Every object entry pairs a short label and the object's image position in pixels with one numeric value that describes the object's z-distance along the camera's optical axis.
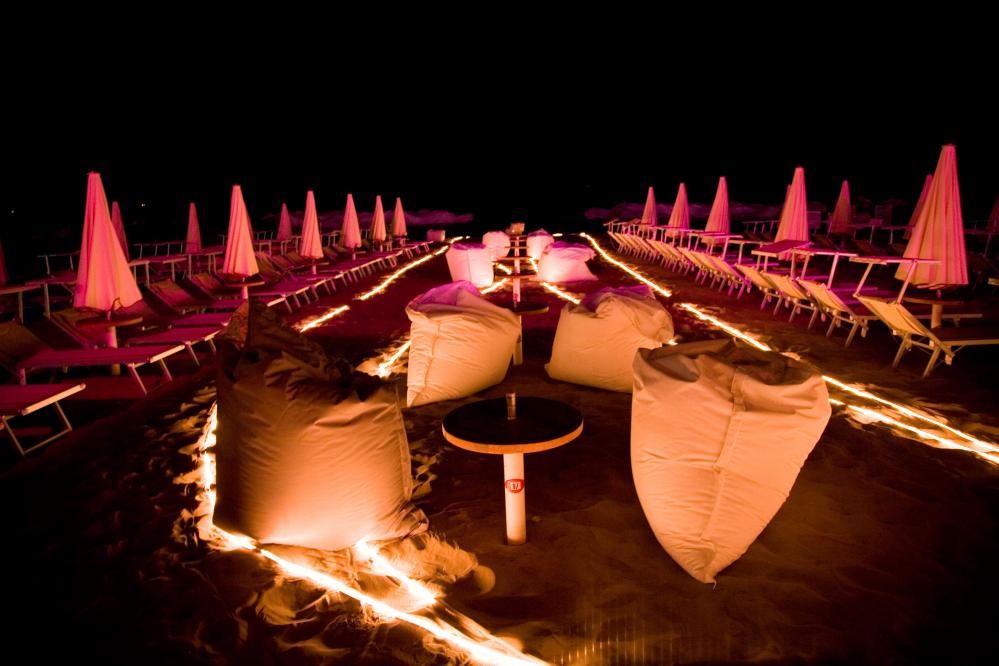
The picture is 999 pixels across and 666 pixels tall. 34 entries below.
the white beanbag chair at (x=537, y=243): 14.50
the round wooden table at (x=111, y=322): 5.22
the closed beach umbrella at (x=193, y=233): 13.21
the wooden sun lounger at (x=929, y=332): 4.78
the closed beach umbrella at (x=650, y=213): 17.39
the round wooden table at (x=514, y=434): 2.57
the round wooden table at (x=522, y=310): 5.60
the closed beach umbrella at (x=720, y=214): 13.25
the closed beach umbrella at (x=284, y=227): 16.23
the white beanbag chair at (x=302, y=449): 2.55
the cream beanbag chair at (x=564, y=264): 11.24
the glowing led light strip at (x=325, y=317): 8.00
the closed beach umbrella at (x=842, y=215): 13.95
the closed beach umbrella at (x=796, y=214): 9.33
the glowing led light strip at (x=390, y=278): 10.56
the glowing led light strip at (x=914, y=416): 3.61
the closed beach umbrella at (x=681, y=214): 14.67
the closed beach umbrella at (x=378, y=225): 16.48
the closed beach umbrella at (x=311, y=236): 11.12
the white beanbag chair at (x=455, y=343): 4.40
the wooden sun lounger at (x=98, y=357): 4.88
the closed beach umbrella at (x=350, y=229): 14.79
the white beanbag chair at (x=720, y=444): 2.35
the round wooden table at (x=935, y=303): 5.37
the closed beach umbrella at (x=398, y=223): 17.72
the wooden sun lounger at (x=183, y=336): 5.78
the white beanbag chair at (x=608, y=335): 4.59
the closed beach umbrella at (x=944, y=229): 5.63
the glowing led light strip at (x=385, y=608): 2.08
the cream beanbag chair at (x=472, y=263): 11.09
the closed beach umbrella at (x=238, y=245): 8.02
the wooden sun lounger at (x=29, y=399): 3.73
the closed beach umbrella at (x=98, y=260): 5.22
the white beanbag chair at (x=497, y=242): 16.03
